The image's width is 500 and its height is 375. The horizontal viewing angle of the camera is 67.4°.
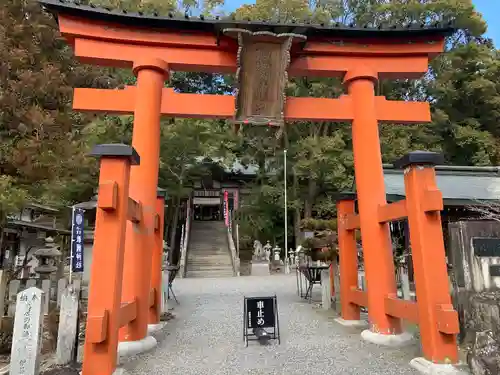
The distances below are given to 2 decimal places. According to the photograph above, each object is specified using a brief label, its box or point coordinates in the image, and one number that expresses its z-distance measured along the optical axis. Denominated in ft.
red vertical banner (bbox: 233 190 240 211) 96.30
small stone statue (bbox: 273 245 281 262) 71.96
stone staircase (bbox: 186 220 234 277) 62.54
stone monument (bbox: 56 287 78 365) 15.70
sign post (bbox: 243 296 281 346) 18.06
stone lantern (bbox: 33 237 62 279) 33.95
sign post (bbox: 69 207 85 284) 25.98
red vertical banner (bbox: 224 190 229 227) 81.46
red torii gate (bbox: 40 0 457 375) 18.48
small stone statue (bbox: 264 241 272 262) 68.93
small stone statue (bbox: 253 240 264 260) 68.31
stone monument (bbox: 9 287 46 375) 13.12
